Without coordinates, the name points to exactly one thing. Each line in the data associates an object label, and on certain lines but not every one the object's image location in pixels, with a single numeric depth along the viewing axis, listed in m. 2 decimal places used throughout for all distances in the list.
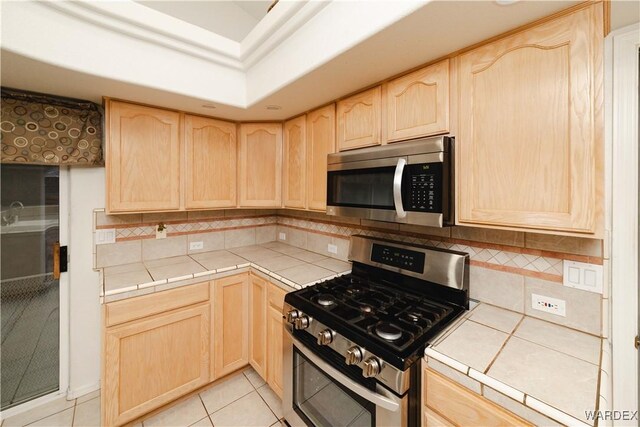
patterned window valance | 1.56
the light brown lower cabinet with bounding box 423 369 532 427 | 0.81
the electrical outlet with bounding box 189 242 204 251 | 2.35
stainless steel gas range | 1.00
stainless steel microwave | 1.20
